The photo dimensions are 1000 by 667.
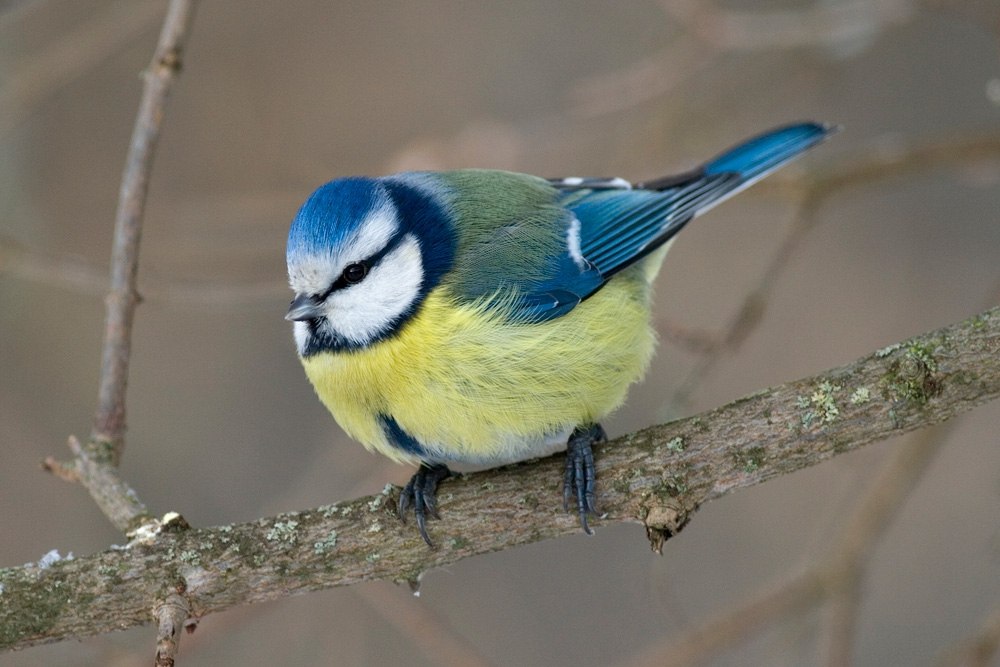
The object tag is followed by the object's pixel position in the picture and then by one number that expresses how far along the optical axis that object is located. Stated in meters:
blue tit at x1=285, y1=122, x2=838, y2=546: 5.66
